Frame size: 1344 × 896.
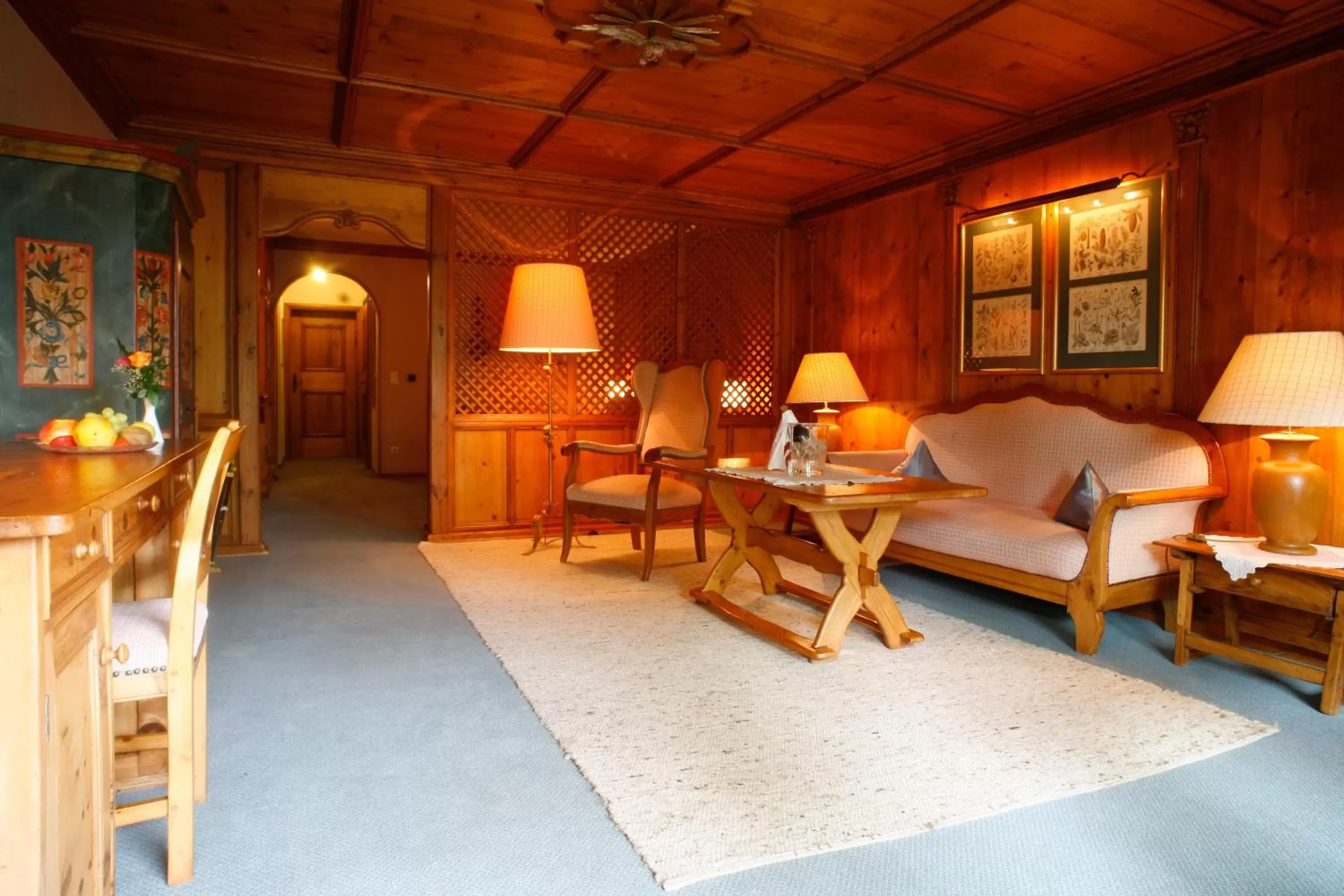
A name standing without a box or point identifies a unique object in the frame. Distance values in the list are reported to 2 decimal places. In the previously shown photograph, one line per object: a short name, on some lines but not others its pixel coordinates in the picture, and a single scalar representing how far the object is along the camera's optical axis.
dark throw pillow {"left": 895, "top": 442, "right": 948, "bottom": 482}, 4.02
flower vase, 2.11
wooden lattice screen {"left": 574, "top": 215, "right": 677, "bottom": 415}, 5.22
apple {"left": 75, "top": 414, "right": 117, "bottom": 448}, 1.81
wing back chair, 3.88
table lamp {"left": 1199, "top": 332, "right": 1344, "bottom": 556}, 2.46
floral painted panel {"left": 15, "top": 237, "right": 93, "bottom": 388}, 2.29
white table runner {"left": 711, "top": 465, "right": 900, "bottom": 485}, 2.85
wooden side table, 2.30
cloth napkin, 3.23
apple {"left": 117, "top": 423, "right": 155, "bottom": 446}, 1.95
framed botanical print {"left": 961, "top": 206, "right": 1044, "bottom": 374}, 3.94
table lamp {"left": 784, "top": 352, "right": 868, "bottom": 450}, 4.67
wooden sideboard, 0.90
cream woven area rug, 1.68
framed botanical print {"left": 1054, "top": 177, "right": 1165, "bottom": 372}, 3.40
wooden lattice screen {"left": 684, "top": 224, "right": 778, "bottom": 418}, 5.53
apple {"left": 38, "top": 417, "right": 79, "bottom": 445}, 1.87
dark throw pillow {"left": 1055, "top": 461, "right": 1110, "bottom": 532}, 3.03
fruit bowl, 1.84
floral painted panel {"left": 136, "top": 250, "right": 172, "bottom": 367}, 2.49
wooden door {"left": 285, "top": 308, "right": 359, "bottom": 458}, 10.69
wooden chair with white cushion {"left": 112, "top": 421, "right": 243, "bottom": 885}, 1.38
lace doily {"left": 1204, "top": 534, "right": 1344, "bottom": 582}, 2.41
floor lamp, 4.23
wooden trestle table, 2.63
